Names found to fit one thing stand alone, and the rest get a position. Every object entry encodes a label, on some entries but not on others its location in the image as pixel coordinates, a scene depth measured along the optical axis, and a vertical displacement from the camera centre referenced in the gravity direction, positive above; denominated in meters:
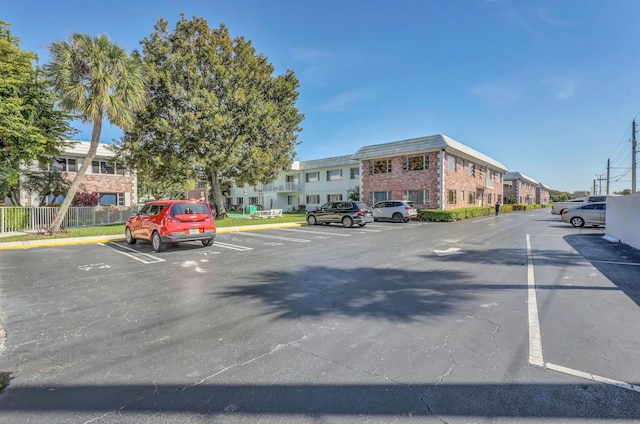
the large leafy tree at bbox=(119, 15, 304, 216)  19.61 +6.13
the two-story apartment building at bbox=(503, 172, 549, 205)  54.62 +3.19
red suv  10.18 -0.57
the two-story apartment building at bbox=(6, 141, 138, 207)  25.14 +2.33
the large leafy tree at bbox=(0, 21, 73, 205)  13.77 +4.36
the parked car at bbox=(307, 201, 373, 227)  19.05 -0.54
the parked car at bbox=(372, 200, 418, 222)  23.50 -0.47
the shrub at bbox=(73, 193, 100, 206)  23.97 +0.51
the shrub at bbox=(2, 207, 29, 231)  15.84 -0.65
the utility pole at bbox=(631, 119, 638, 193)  28.41 +4.39
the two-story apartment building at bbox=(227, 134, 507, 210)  26.58 +3.02
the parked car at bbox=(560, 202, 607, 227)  18.53 -0.65
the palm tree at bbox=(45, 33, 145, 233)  13.61 +5.63
